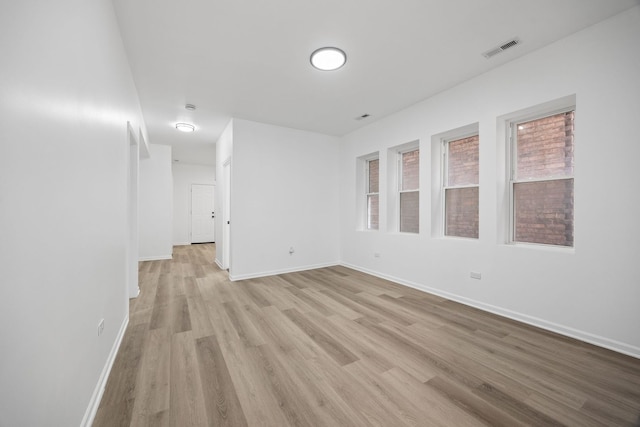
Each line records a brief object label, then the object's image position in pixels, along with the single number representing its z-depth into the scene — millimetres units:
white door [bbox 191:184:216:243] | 8922
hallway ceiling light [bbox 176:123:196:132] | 4743
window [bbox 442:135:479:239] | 3322
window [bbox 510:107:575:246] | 2545
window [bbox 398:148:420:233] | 4109
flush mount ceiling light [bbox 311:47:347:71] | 2564
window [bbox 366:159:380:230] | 4938
